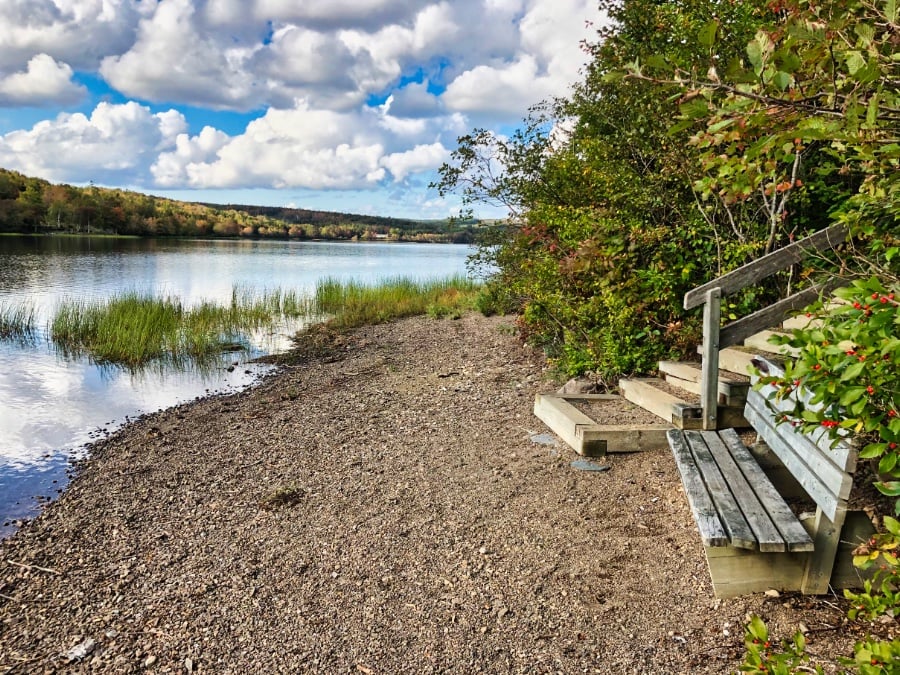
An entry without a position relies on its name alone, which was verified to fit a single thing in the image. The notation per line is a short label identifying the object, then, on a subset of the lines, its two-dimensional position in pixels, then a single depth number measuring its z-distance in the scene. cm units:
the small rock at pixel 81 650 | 293
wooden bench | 272
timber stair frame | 427
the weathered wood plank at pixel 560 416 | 497
